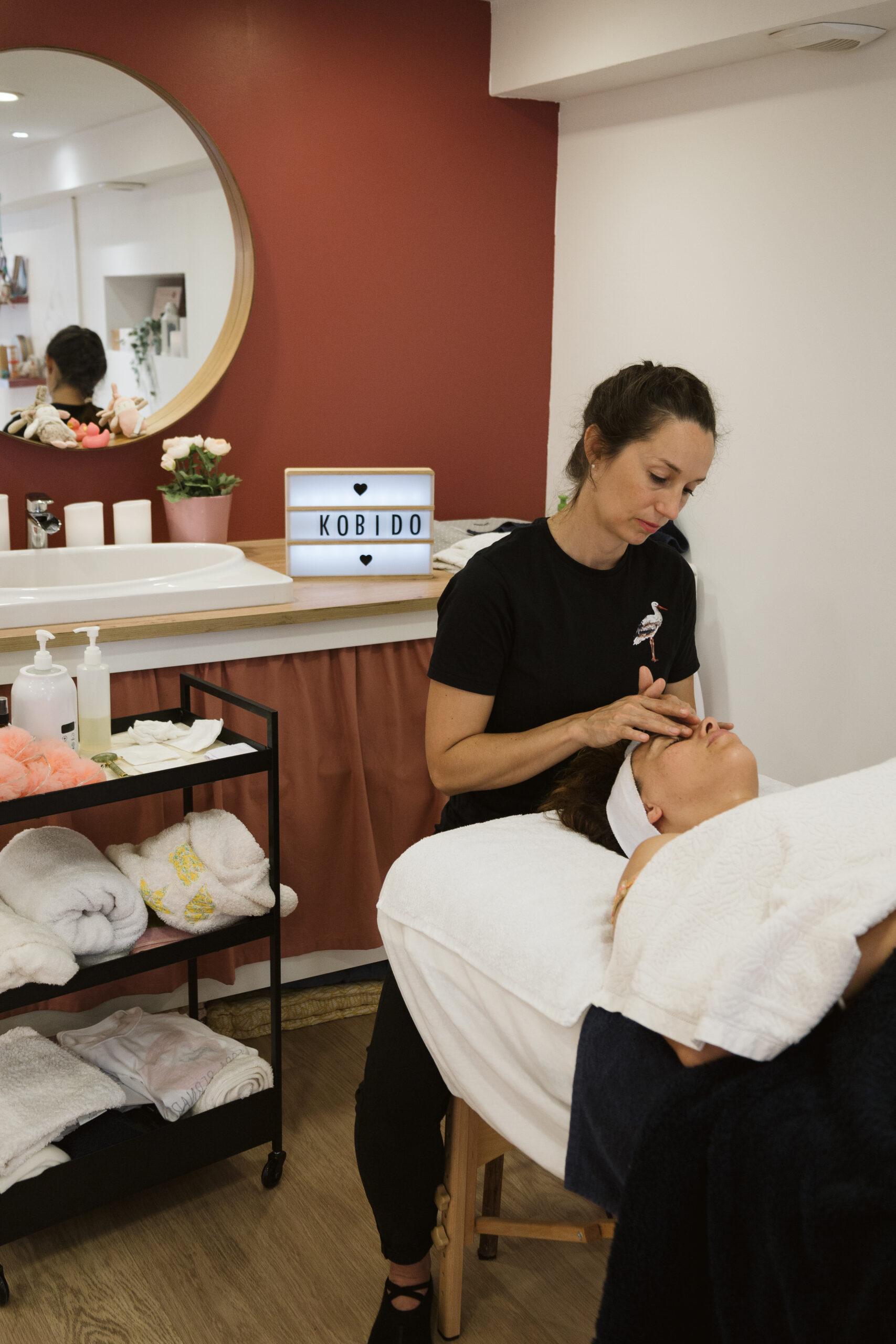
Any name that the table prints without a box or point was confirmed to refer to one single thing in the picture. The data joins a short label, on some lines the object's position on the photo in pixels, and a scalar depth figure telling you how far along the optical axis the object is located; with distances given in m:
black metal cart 1.57
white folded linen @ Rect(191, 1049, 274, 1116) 1.82
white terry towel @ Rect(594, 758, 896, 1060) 0.90
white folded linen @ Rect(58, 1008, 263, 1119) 1.82
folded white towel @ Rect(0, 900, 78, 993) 1.51
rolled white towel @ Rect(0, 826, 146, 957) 1.61
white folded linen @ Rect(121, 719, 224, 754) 1.75
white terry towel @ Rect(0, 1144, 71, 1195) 1.60
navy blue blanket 0.77
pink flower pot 2.62
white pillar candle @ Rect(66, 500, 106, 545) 2.51
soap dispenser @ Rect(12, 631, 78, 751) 1.61
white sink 2.02
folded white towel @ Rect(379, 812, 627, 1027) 1.11
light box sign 2.49
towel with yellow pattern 1.71
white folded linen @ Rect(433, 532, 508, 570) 2.67
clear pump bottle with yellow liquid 1.71
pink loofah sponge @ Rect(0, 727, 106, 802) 1.46
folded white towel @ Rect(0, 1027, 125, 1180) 1.64
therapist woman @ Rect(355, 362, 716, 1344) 1.46
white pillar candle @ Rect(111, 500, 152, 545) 2.56
